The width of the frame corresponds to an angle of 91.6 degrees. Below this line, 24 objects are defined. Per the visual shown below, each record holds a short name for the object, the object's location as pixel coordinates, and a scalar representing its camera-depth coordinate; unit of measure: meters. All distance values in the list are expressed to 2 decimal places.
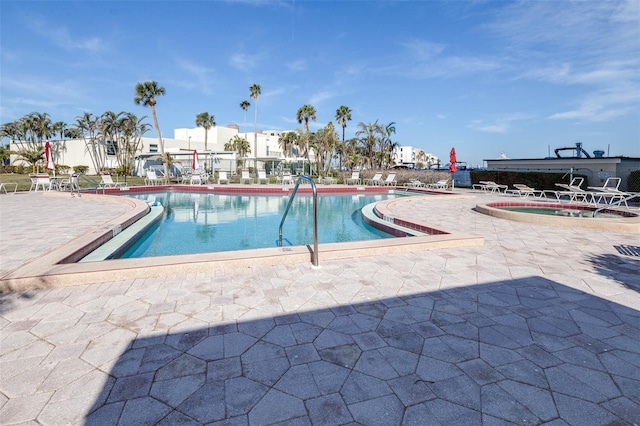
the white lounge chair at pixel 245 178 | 22.67
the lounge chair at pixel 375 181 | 20.39
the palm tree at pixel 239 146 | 48.38
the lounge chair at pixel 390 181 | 20.08
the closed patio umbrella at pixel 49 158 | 12.20
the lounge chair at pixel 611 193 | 8.43
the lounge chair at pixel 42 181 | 14.01
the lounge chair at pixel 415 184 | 18.94
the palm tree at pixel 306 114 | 38.53
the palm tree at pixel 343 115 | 38.03
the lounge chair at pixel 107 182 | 15.66
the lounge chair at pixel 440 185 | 17.88
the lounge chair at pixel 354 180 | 22.62
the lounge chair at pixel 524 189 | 11.86
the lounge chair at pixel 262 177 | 23.55
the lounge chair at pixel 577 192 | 9.88
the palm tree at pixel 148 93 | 24.38
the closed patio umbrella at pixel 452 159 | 15.26
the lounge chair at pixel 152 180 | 20.39
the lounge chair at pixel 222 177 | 21.72
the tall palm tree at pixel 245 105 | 43.34
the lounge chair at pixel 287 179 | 21.30
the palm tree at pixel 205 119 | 41.22
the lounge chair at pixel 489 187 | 15.51
